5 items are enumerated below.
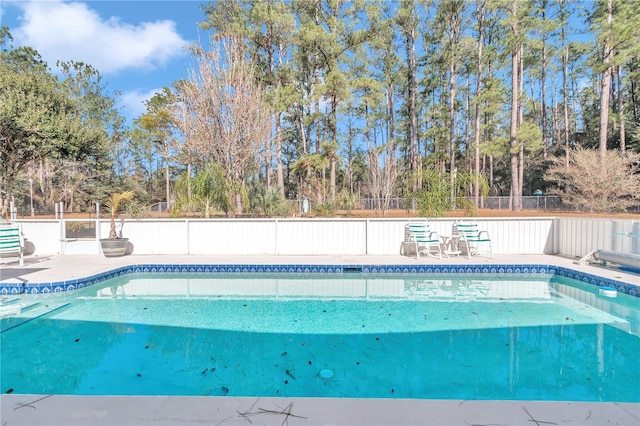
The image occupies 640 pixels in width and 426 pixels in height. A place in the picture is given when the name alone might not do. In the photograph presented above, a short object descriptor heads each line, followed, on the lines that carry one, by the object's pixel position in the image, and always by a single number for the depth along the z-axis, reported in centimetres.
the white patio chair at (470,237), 743
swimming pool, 287
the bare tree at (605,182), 1317
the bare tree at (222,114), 1073
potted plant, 761
